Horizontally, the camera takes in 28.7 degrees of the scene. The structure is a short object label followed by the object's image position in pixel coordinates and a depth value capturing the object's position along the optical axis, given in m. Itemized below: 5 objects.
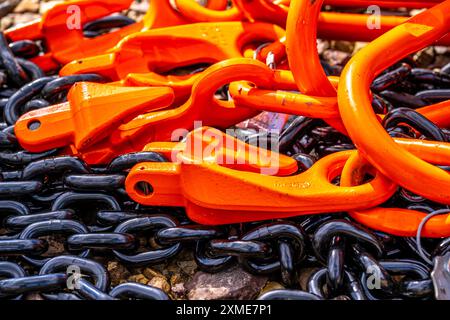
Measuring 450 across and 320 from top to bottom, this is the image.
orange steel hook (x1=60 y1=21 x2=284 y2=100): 0.73
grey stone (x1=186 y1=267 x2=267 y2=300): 0.59
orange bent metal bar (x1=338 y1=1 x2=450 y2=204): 0.57
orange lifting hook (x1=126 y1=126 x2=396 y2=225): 0.58
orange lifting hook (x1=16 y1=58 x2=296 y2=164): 0.65
